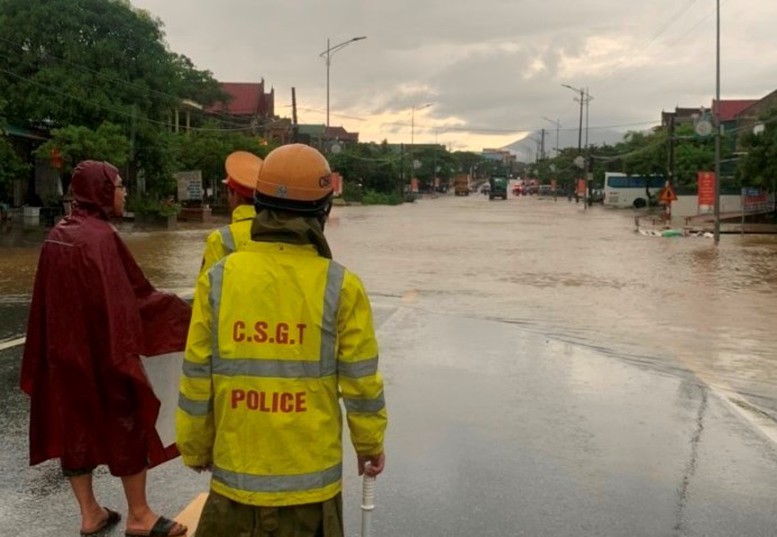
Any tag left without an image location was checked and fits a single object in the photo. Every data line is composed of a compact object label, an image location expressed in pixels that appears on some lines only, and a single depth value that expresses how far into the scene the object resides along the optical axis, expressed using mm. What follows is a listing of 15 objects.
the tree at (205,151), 43656
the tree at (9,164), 24750
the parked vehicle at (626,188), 73312
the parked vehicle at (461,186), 127306
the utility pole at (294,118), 35625
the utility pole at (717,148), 28484
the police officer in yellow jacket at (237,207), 3959
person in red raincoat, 3688
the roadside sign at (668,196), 37781
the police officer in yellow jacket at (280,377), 2570
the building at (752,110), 59312
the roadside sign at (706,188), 35062
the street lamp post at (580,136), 84062
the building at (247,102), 76562
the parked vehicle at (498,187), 96062
